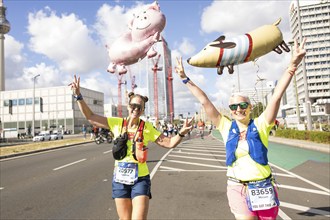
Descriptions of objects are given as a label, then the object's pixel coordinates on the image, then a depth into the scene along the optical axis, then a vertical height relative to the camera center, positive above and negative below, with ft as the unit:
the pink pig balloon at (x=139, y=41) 14.29 +4.12
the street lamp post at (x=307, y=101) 60.56 +2.79
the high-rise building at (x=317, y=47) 384.47 +95.48
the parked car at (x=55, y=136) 150.76 -8.33
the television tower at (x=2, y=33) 320.09 +105.42
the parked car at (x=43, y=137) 133.90 -7.69
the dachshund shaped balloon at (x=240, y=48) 10.64 +2.62
